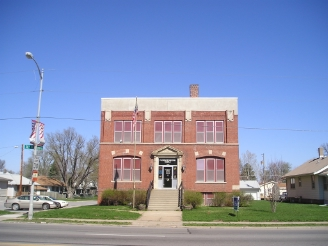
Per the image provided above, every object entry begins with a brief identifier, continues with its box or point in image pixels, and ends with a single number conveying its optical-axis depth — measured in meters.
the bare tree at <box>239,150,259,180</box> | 92.06
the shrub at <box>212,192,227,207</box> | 30.67
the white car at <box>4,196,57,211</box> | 31.52
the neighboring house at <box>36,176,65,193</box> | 80.31
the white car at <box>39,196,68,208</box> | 34.41
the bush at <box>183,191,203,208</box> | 27.92
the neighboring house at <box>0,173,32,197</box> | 60.47
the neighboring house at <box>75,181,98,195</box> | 99.78
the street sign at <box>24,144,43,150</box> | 22.09
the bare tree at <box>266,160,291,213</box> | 96.19
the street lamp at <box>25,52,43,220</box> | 21.64
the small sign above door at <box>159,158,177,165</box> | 33.50
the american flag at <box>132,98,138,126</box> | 28.64
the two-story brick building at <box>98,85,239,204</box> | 33.19
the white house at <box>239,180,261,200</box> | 60.53
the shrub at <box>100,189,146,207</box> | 31.16
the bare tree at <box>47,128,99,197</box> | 74.38
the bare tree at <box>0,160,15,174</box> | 119.33
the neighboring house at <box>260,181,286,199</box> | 74.26
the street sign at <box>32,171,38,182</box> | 21.61
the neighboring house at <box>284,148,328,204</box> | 35.75
